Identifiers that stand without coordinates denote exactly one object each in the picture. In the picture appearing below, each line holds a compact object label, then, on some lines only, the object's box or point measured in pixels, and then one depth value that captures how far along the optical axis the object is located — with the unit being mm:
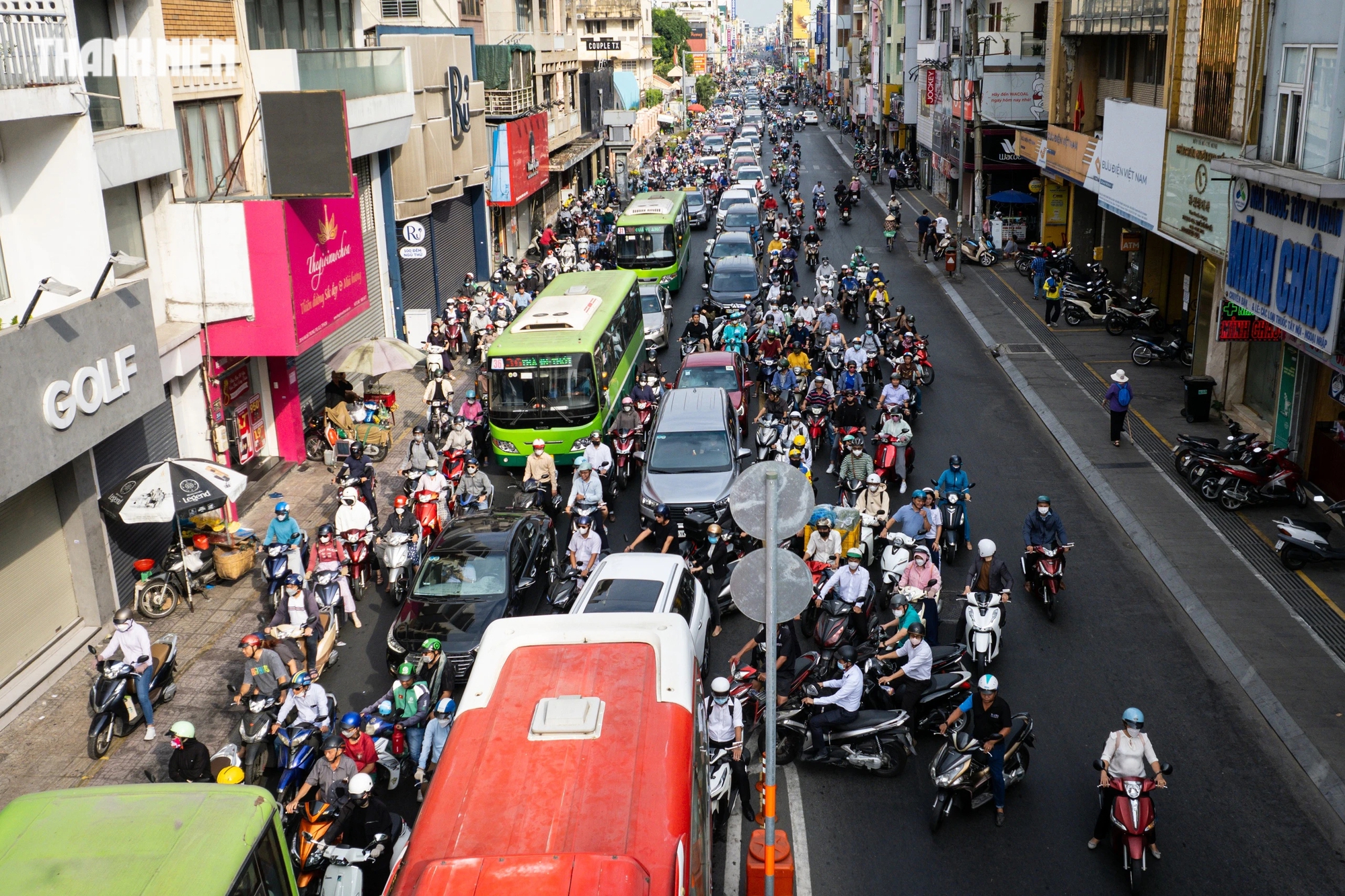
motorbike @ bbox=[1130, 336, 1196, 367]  27234
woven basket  17125
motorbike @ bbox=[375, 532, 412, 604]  16109
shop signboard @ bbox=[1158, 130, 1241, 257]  22141
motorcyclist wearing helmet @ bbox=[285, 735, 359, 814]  10258
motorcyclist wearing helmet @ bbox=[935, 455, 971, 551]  16797
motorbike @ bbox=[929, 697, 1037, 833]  10734
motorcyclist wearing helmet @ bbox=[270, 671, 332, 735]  11625
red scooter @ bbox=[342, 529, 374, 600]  16500
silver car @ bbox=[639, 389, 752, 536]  17359
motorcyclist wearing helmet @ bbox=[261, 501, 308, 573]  15875
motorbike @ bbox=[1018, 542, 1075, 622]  14906
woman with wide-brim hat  21219
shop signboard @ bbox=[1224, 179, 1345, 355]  16688
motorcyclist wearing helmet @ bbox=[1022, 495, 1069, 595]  15102
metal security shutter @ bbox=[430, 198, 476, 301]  35844
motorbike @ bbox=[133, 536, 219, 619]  16062
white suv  13094
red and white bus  6449
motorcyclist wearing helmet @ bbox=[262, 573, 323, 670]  14070
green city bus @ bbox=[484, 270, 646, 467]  20641
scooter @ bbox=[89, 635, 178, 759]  12719
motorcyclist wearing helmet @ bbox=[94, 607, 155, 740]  13039
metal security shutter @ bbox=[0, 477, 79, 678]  14164
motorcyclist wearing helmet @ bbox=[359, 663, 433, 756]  11617
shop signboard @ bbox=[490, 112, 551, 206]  39469
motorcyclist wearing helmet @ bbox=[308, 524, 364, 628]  14945
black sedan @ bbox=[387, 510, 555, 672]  13602
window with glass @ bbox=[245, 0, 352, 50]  21906
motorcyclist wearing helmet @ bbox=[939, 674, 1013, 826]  10750
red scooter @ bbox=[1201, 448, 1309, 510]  18344
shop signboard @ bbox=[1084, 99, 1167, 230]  25875
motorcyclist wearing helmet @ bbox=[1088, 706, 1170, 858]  10047
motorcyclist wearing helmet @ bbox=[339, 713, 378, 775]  10875
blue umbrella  45188
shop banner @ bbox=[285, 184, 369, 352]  19188
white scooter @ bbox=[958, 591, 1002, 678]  13242
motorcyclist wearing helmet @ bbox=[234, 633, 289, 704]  12203
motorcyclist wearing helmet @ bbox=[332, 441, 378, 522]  18375
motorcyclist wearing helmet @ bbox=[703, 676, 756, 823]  10992
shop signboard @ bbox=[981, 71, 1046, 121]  43812
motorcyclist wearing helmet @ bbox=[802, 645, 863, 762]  11742
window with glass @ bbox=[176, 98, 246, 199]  18969
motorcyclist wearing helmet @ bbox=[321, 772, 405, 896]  9477
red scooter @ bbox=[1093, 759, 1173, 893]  9844
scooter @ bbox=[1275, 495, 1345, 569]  16016
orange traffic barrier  9344
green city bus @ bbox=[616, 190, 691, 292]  36219
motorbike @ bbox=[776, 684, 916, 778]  11695
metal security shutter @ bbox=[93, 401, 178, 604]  16219
